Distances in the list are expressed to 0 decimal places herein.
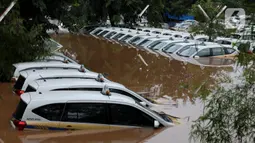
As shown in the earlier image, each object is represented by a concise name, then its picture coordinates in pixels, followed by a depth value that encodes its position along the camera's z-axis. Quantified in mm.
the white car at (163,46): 26322
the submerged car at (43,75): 12336
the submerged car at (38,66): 14027
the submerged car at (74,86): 11156
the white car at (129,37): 32625
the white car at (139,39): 30625
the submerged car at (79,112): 9109
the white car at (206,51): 23984
